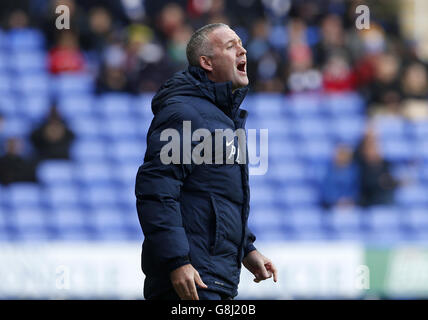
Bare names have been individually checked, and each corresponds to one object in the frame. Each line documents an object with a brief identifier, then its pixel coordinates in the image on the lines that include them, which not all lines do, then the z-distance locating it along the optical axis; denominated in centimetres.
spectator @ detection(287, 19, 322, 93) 1906
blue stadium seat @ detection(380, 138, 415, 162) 1842
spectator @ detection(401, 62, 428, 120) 1889
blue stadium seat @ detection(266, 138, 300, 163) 1830
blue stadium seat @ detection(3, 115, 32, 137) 1831
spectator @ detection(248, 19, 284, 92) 1867
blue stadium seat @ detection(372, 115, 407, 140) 1883
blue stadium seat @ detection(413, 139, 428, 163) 1850
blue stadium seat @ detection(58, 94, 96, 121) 1886
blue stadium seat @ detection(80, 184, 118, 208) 1766
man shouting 599
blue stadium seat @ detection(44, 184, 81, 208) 1772
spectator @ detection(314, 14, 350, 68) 1928
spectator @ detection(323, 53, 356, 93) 1927
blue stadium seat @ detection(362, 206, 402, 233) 1723
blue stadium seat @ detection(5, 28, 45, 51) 1998
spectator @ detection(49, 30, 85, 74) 1956
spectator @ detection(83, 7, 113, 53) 1956
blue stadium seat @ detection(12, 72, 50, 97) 1925
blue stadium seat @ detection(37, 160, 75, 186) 1794
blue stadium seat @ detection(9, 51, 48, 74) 1967
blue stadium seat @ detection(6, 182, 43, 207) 1778
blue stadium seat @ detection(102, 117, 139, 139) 1861
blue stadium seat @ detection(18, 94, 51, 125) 1877
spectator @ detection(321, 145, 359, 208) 1737
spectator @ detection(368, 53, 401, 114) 1891
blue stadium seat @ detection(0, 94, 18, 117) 1903
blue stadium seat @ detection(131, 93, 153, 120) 1886
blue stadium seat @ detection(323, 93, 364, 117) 1917
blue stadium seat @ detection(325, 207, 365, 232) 1712
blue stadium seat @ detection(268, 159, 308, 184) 1806
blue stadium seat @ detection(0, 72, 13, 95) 1952
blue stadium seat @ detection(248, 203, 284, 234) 1720
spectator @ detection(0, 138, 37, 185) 1775
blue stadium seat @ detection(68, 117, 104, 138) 1856
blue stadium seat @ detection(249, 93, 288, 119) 1880
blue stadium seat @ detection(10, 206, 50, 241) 1712
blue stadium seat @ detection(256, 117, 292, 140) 1850
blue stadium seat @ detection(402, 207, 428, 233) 1753
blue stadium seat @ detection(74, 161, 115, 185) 1795
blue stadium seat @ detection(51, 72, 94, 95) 1922
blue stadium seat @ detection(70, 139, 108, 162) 1827
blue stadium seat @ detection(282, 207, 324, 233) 1728
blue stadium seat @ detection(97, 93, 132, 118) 1892
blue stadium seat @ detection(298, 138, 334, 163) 1839
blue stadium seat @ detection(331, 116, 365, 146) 1848
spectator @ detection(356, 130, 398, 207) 1734
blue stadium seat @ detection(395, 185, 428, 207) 1784
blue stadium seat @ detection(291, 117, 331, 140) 1873
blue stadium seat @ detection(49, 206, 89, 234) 1711
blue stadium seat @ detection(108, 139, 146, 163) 1827
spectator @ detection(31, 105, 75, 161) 1811
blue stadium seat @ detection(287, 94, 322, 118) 1900
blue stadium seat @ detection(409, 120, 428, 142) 1883
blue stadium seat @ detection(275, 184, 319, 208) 1786
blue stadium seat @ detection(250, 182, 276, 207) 1769
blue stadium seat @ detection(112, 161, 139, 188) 1792
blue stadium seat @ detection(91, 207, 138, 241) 1677
